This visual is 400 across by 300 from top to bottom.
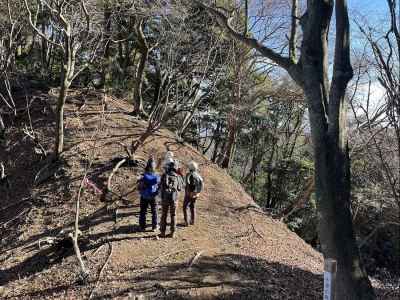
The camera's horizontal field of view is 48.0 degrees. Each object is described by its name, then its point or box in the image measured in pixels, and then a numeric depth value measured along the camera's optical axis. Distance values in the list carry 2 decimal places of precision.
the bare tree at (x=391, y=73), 7.65
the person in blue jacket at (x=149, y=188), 9.18
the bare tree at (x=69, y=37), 10.67
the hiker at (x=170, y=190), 9.00
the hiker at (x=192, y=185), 9.74
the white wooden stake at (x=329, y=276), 4.50
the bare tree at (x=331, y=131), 5.83
